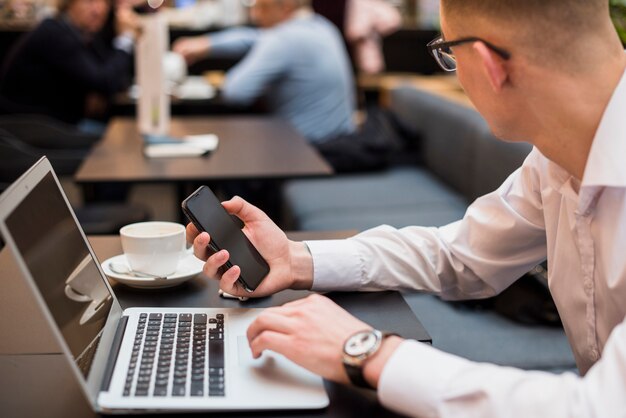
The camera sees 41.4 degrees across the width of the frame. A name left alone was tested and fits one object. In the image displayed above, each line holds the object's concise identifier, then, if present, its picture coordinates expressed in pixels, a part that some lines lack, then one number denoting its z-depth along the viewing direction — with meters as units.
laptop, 0.92
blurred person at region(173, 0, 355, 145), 3.84
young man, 0.91
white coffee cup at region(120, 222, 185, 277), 1.33
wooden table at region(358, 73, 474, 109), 5.70
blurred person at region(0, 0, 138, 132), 4.04
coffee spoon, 1.34
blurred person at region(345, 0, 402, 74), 5.96
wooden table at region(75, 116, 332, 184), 2.42
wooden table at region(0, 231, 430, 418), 0.96
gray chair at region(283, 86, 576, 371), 1.90
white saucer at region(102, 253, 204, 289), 1.32
